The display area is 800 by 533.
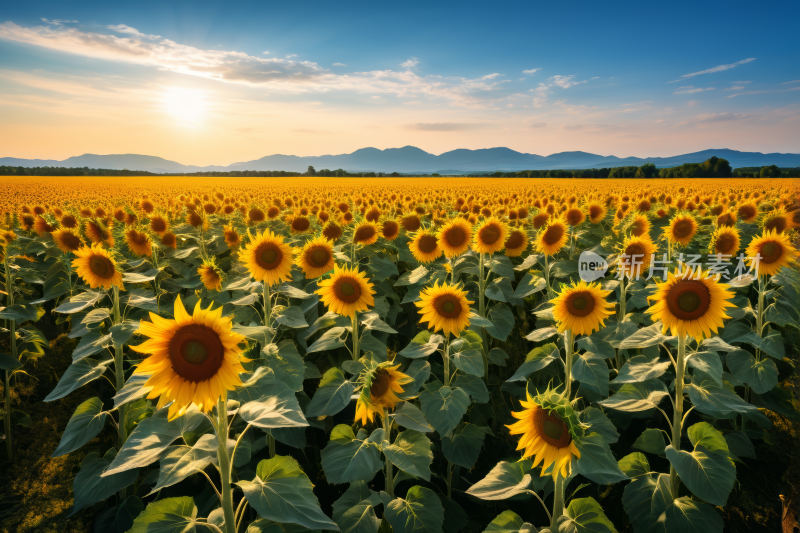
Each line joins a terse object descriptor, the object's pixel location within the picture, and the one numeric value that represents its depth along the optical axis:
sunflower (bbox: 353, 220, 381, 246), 5.94
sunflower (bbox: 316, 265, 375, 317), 3.85
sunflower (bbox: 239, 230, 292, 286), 3.98
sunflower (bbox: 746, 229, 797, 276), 4.52
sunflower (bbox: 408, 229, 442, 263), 5.68
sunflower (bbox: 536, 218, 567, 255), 5.54
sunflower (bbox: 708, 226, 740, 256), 5.52
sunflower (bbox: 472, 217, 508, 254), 5.38
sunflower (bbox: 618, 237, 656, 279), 5.04
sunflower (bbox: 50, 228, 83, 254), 5.73
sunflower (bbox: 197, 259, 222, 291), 5.05
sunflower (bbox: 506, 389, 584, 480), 2.05
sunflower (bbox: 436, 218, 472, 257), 5.36
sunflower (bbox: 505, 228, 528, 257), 6.16
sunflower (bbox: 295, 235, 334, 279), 4.69
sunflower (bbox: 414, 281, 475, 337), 3.78
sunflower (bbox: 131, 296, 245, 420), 1.99
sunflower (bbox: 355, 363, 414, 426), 2.98
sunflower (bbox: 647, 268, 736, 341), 3.03
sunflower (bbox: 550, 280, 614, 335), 3.53
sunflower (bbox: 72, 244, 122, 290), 3.87
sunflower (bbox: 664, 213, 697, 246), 6.08
